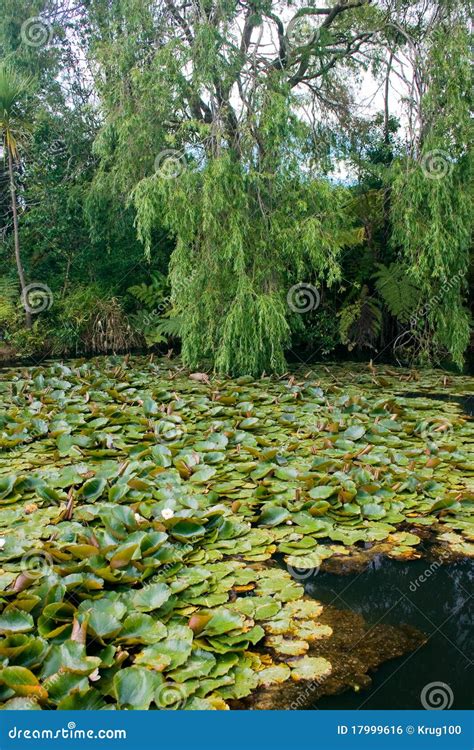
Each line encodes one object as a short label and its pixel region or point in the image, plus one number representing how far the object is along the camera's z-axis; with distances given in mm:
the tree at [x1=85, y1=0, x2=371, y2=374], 6691
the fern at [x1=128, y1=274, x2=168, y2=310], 10195
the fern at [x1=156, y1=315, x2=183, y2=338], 9078
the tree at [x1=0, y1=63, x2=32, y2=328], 8883
